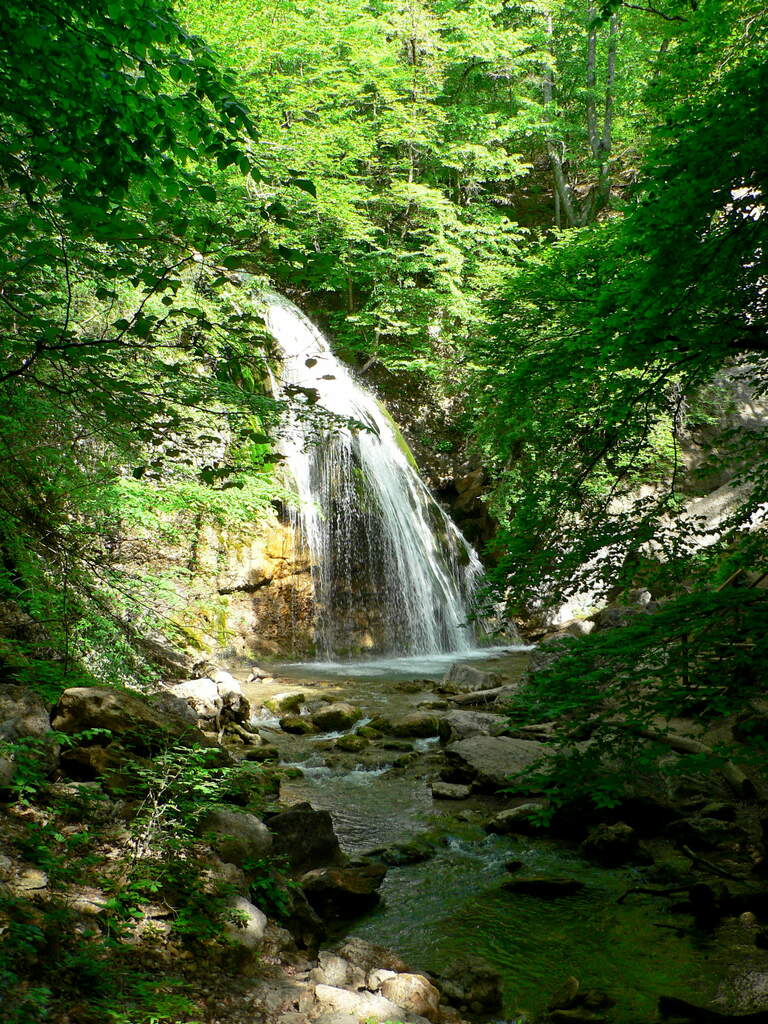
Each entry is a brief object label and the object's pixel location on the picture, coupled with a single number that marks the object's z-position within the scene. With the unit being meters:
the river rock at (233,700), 8.40
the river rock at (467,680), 11.09
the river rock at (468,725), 8.23
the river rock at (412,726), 8.84
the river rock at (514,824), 6.13
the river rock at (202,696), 7.86
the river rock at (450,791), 6.82
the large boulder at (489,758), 7.02
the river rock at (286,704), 9.73
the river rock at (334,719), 9.03
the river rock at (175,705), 6.85
